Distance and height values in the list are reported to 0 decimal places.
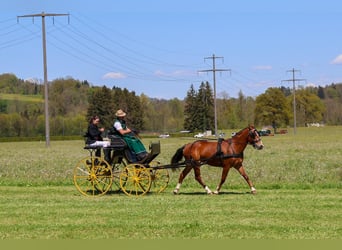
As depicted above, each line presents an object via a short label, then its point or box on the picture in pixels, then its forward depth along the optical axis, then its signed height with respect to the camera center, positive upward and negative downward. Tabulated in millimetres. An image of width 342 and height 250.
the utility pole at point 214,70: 85425 +7479
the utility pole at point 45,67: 55906 +5499
